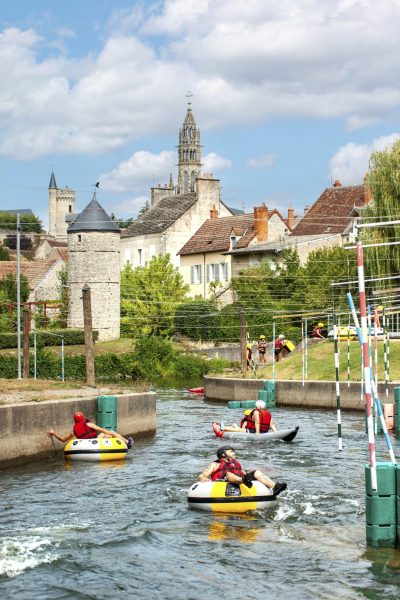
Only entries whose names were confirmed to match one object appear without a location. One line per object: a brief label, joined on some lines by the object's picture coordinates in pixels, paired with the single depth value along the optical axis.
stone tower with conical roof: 81.38
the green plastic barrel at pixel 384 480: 17.44
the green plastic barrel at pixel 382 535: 17.83
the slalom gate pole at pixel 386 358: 36.21
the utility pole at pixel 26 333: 50.19
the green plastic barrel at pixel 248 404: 44.56
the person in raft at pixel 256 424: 34.06
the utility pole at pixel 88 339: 38.96
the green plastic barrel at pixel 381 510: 17.57
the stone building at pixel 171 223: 94.44
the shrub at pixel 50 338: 66.75
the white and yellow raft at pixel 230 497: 22.03
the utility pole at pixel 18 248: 46.28
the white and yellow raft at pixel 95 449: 29.17
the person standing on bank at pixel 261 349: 60.69
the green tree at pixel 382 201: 54.72
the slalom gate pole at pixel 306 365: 49.47
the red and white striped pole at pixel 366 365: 17.03
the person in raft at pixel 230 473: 22.40
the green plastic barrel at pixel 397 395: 36.41
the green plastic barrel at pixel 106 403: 32.03
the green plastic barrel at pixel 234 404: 45.22
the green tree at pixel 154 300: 77.25
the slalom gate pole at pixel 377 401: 18.52
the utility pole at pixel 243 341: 54.81
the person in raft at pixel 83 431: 29.64
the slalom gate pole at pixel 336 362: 21.13
